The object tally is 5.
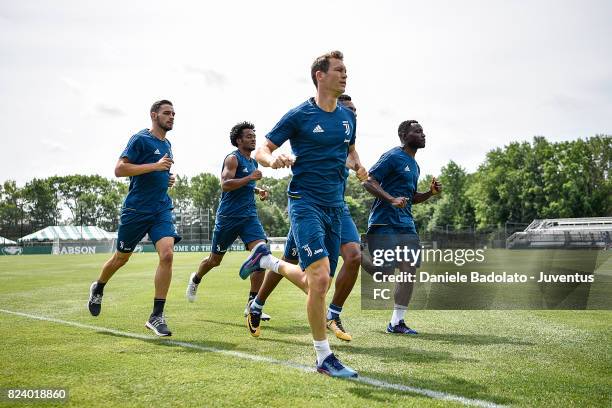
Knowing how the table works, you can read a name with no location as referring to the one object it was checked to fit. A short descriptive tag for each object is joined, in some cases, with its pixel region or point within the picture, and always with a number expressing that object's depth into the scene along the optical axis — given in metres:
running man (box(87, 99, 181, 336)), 7.30
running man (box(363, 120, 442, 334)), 7.66
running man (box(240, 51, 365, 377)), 5.01
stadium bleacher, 41.21
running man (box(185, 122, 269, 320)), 8.62
